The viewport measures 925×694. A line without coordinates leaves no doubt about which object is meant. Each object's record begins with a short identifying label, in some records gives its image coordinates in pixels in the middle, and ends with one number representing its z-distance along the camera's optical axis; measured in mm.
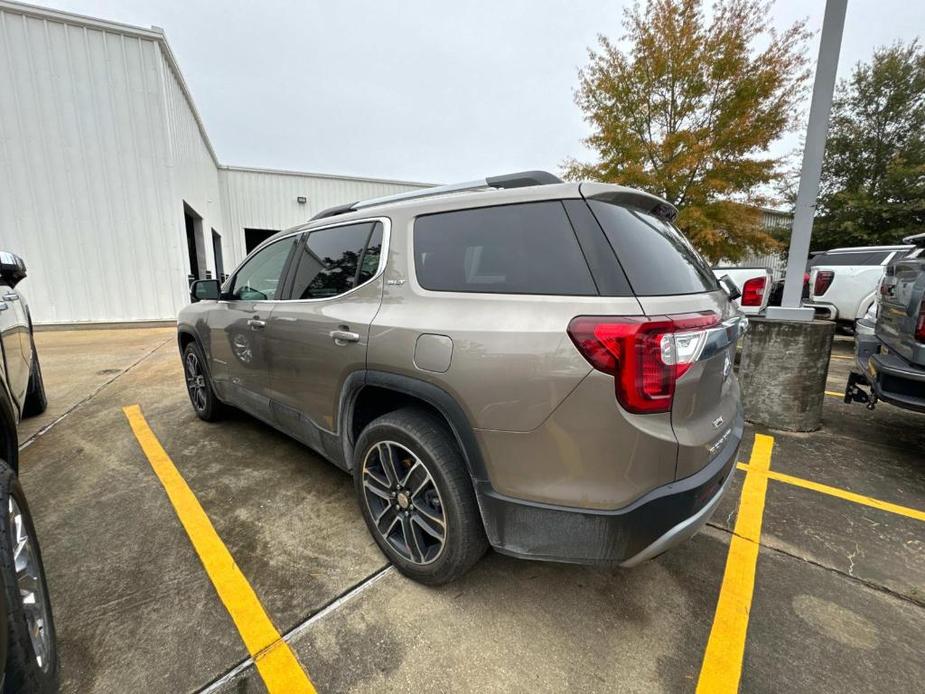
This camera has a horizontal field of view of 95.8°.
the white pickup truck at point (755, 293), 5922
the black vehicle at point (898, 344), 2736
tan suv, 1421
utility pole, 3557
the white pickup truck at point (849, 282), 7875
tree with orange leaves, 9477
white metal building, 8750
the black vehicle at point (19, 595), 1141
